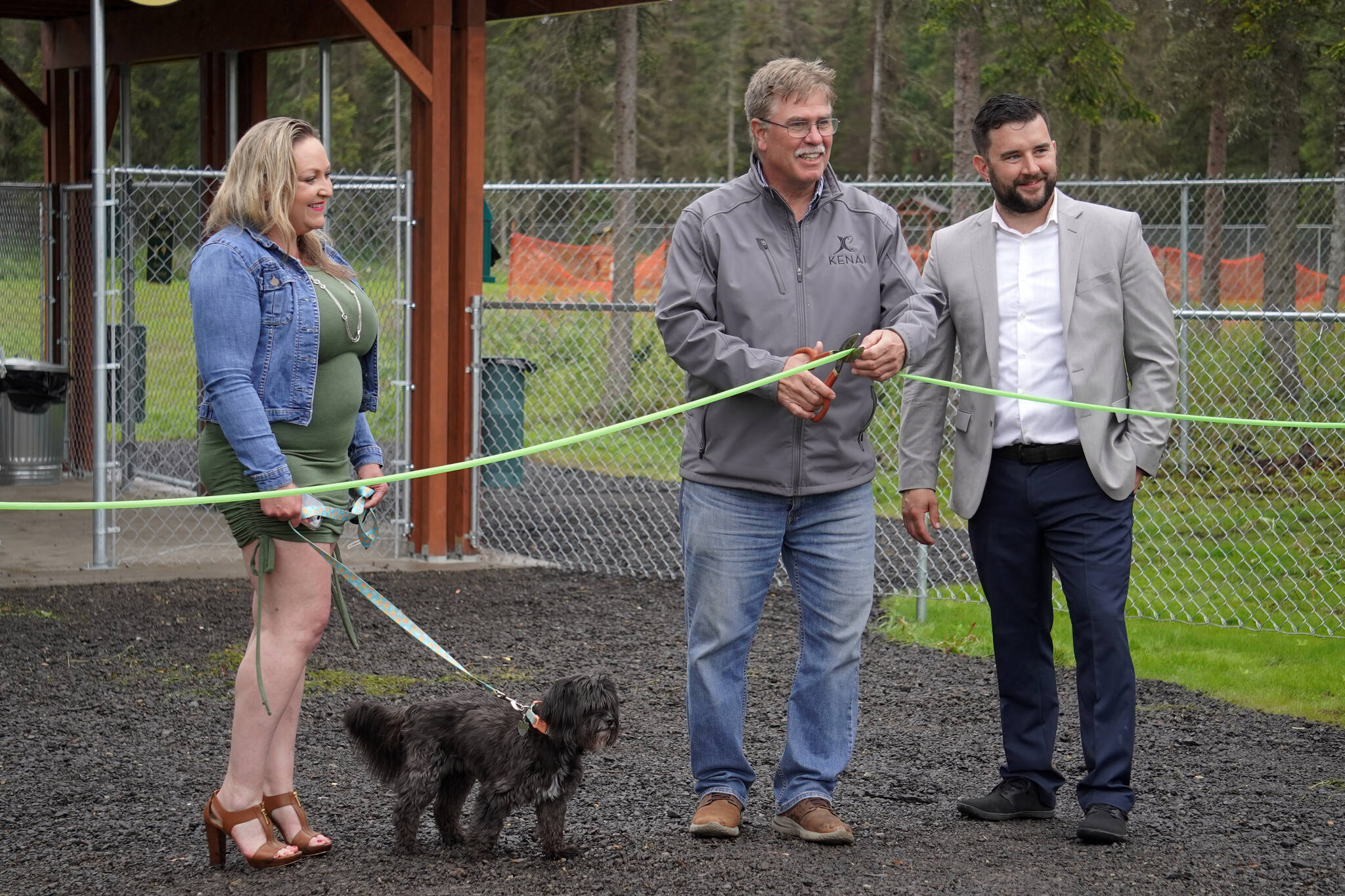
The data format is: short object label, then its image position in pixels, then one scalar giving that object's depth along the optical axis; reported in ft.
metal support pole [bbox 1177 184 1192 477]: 29.01
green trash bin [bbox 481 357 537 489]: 30.30
